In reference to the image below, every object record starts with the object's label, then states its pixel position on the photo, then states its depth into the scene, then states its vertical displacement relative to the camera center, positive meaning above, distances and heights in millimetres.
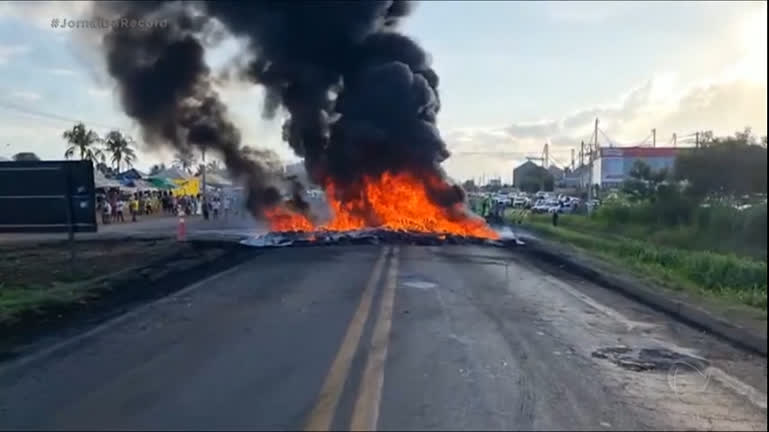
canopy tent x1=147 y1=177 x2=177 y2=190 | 58312 -133
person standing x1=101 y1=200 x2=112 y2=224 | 40562 -1369
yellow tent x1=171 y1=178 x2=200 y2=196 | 57188 -403
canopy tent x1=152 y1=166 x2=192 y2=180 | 62344 +574
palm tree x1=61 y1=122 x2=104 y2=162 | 68906 +3712
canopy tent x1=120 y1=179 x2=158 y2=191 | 53294 -130
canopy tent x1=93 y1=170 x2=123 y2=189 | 45281 +35
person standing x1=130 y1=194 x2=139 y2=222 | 44731 -1370
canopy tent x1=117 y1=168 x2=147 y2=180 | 56862 +525
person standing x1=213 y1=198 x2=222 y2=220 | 47947 -1516
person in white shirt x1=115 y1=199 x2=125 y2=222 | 42594 -1498
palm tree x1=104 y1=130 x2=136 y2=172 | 73806 +3139
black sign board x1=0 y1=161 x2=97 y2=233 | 15742 -211
